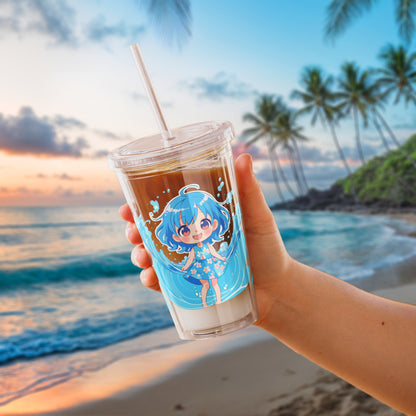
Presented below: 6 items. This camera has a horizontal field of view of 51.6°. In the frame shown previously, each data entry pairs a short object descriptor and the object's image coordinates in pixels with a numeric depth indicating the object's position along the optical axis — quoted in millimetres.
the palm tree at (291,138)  24281
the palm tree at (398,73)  18844
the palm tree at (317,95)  22281
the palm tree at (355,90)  20938
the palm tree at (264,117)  24094
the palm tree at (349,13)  12398
